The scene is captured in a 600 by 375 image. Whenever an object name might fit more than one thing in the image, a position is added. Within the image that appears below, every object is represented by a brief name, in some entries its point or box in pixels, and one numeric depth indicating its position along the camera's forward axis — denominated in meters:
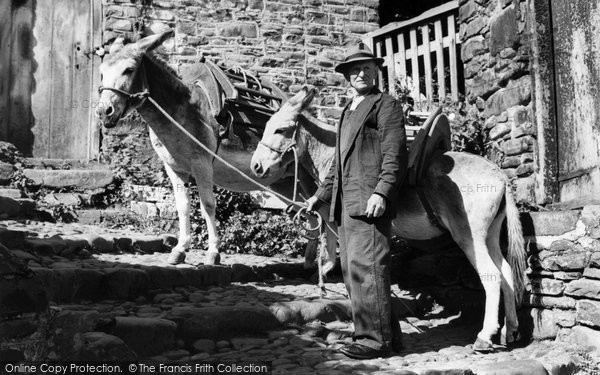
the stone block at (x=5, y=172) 8.33
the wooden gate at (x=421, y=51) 8.59
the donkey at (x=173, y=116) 5.70
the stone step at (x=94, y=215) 8.31
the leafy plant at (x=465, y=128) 6.81
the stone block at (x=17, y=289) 3.38
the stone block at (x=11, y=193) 7.45
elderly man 4.33
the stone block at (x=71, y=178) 8.67
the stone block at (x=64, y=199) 8.41
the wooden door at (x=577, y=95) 5.43
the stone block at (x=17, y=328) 3.33
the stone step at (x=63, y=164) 9.13
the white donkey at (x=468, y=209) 4.73
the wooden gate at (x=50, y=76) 9.51
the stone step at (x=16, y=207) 6.83
